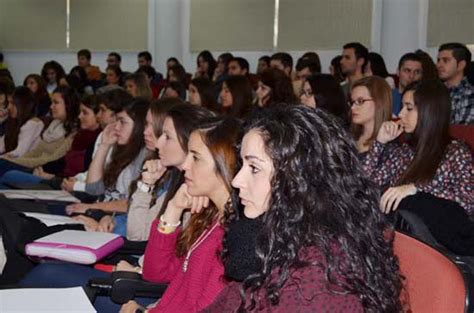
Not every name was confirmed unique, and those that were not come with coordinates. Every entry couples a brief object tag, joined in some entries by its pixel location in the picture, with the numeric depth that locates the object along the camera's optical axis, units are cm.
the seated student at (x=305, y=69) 642
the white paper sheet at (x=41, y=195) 371
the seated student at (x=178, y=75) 753
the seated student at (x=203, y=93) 527
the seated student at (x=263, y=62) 813
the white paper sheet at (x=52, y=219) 306
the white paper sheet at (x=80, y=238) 245
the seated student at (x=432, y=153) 291
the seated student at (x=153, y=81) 850
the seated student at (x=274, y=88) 503
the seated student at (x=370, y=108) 356
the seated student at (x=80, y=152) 469
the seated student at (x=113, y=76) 872
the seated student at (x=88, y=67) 935
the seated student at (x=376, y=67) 598
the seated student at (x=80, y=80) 848
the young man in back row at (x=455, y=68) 484
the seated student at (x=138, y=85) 612
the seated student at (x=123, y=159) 352
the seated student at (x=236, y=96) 500
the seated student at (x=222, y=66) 780
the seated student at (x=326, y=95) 393
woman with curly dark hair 117
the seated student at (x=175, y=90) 639
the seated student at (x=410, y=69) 522
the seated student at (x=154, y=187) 253
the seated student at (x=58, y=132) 530
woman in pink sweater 190
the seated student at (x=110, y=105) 440
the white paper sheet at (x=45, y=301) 177
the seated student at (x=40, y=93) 720
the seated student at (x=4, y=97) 624
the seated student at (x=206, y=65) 850
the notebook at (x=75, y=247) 239
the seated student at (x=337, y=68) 674
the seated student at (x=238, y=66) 738
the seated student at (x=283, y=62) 713
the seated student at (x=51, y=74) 925
